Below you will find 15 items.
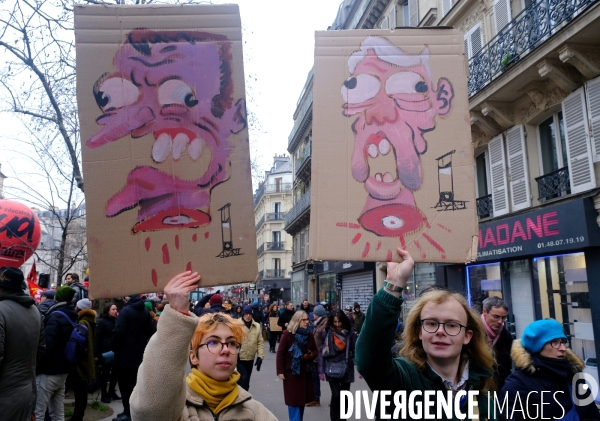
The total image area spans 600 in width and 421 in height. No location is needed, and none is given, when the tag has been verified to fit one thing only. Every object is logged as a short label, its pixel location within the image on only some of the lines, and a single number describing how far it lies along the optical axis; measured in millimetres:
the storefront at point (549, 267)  9328
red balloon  4941
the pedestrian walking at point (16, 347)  3482
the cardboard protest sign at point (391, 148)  2533
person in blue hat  3174
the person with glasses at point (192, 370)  1952
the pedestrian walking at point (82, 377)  6386
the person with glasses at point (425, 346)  2066
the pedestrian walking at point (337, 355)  7066
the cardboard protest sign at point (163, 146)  2395
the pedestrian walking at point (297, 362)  6809
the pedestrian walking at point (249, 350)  8242
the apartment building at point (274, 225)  55906
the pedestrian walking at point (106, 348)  8469
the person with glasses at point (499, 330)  4993
